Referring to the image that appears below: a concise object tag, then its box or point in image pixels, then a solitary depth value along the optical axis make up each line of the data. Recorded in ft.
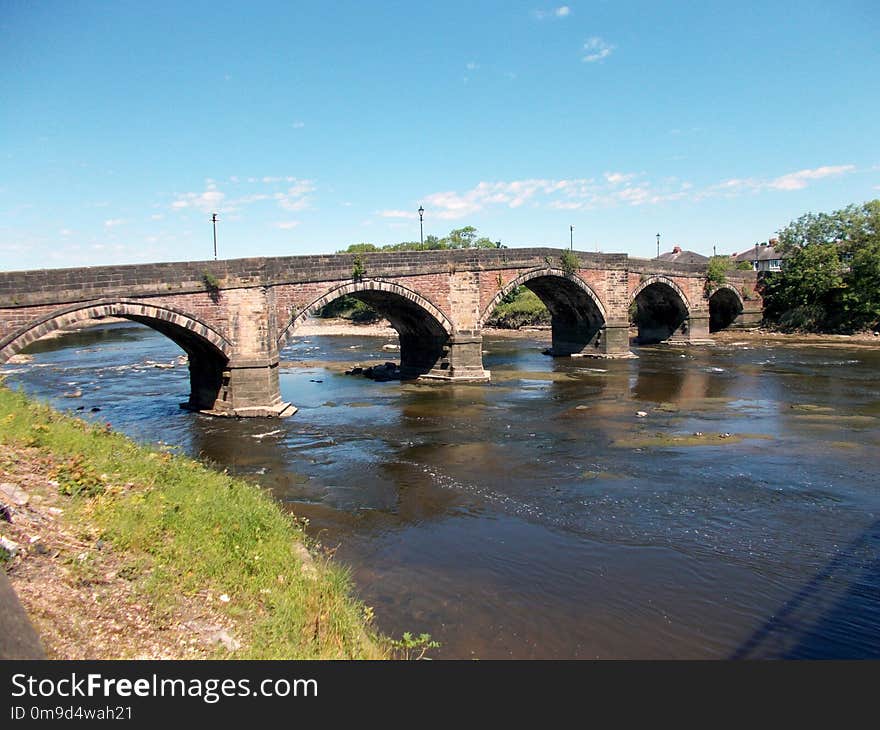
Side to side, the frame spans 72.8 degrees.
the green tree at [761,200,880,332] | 146.61
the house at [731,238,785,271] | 260.01
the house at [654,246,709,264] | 281.41
